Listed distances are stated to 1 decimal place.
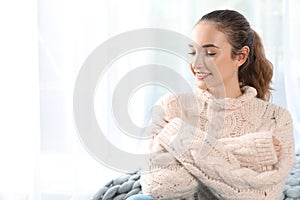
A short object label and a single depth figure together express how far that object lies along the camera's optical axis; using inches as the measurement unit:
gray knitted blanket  93.9
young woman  84.1
